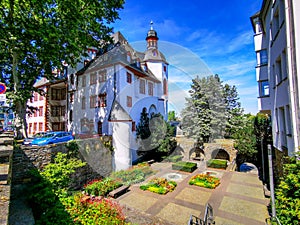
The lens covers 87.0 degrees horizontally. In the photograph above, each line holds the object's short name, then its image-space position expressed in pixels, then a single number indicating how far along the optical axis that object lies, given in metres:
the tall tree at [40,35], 10.27
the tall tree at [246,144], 18.97
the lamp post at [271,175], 6.03
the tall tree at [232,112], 25.41
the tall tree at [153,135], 22.07
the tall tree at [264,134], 18.42
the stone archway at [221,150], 21.89
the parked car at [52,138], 12.93
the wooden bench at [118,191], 11.64
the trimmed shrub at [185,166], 18.01
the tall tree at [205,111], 22.94
